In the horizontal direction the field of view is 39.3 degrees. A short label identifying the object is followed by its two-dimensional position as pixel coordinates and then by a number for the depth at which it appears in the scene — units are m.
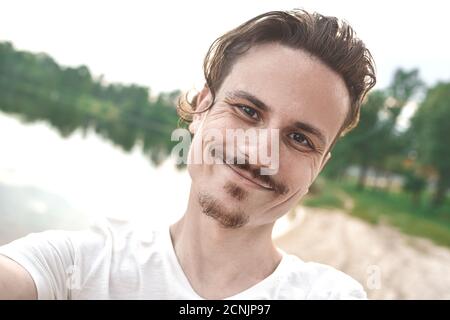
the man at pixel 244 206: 0.64
